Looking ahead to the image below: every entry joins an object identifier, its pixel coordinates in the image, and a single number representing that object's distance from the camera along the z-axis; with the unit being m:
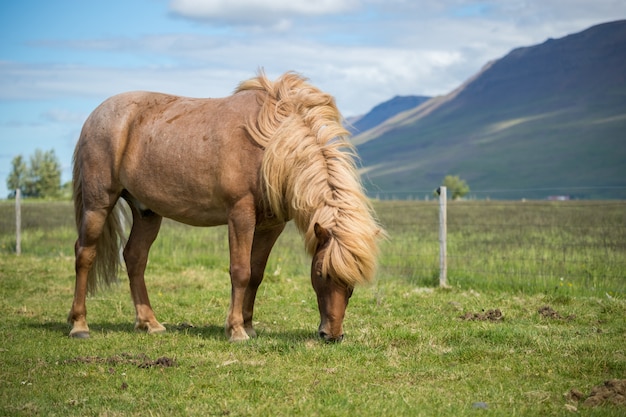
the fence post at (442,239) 11.38
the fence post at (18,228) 16.59
